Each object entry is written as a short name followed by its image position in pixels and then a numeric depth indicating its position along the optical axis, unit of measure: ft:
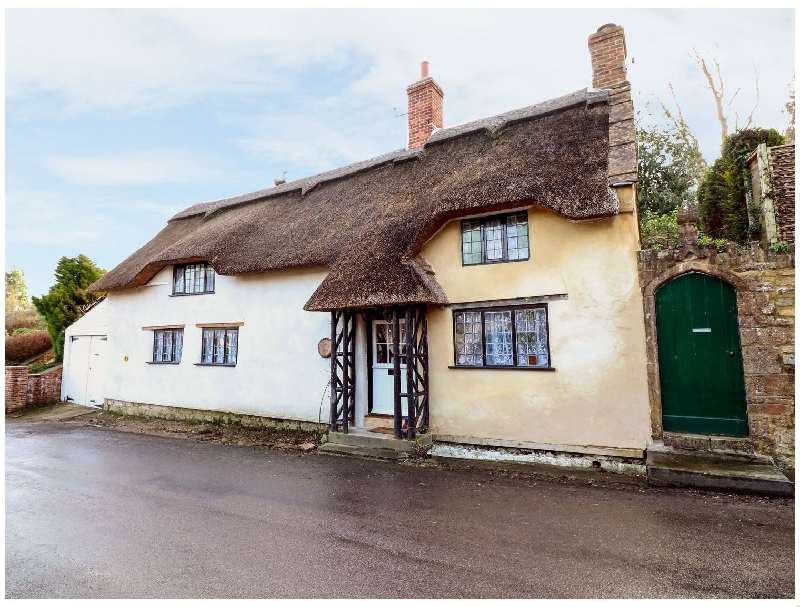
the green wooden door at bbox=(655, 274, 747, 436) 21.58
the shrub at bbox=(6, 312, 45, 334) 82.93
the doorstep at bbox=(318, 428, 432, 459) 25.82
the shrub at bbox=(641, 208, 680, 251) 40.17
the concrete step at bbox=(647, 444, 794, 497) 18.35
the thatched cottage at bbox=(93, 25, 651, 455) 23.39
